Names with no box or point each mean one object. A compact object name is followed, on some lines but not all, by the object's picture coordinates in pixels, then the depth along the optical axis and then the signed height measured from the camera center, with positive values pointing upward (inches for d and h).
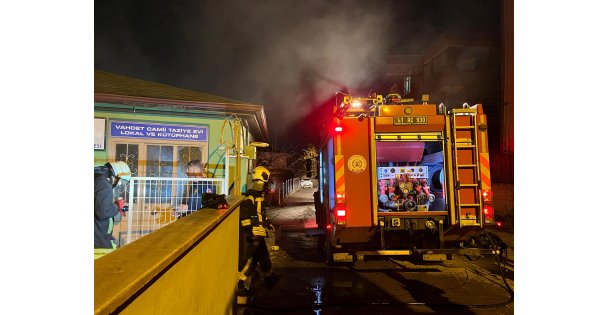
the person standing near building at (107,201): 228.5 -20.3
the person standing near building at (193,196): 264.8 -20.5
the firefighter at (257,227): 210.8 -35.7
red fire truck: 223.0 -5.3
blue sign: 315.9 +38.1
